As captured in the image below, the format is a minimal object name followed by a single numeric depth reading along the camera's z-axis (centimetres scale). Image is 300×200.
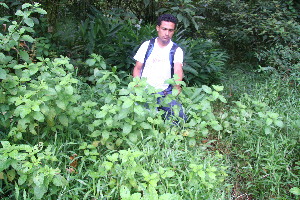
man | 332
